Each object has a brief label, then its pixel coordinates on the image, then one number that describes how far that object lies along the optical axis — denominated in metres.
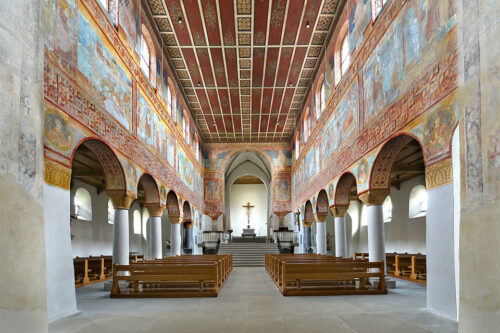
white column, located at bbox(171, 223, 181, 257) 21.81
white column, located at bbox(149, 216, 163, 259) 17.58
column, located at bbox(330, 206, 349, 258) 16.98
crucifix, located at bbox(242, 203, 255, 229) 44.34
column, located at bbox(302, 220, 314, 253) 26.11
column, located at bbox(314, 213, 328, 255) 20.98
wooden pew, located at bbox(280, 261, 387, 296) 10.25
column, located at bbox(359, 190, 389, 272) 12.27
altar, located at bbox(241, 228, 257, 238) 34.44
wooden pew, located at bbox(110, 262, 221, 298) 10.20
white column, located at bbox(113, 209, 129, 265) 12.55
